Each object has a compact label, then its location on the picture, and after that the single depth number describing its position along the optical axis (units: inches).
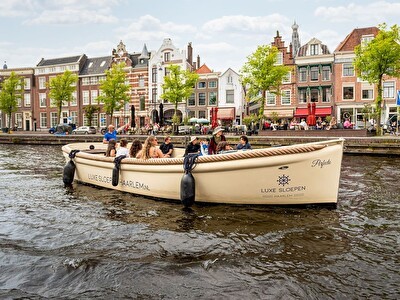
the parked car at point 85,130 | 1729.2
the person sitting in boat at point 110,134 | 521.7
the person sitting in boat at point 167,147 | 430.3
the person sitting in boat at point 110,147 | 417.9
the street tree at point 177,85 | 1585.9
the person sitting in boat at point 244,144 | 378.8
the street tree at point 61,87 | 1923.0
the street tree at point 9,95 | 2078.4
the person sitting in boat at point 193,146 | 393.4
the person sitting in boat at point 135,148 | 382.6
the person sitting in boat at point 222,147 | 358.6
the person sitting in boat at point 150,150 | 351.6
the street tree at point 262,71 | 1336.1
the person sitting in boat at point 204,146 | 385.1
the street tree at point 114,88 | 1782.7
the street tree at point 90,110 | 2082.2
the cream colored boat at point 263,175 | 270.4
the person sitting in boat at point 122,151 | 376.8
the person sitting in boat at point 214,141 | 370.0
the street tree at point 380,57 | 1042.1
